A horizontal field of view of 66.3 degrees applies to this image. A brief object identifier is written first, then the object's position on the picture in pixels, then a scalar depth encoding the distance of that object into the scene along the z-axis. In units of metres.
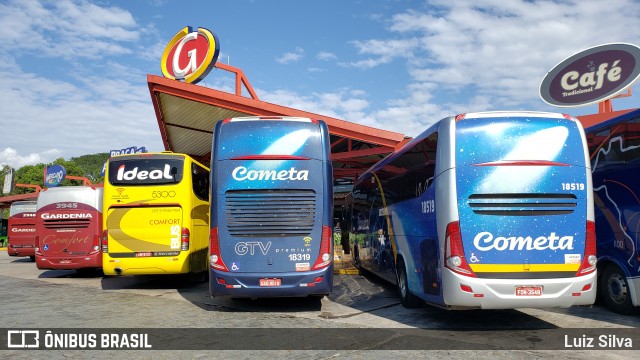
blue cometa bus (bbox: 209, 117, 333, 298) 8.43
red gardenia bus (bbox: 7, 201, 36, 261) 22.47
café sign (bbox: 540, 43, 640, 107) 17.27
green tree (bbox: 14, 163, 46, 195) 77.69
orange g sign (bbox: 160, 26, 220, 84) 18.81
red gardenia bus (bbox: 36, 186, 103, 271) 13.98
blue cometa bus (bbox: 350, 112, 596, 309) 6.58
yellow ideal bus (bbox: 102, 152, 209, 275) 11.42
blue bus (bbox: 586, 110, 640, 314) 7.54
